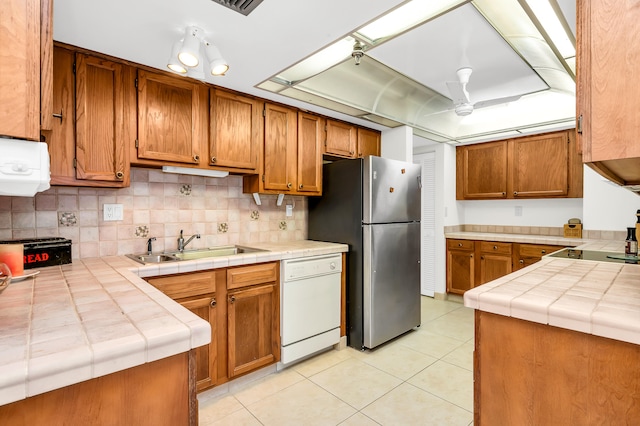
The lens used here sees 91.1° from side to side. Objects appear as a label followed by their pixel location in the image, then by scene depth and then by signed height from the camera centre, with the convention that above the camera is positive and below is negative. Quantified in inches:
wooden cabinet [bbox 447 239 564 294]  135.7 -23.0
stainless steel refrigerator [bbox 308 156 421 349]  105.2 -8.9
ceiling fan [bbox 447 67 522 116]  92.3 +35.6
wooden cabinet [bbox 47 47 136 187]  68.7 +20.9
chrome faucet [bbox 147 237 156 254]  87.4 -9.7
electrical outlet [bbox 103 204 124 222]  82.8 -0.2
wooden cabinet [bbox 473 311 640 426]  36.0 -21.1
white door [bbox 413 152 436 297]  169.5 -8.0
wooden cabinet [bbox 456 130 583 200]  134.8 +19.7
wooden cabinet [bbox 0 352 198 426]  27.1 -17.9
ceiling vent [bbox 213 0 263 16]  55.2 +36.9
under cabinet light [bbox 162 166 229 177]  85.3 +11.4
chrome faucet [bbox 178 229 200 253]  93.0 -9.5
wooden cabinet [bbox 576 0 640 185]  31.9 +13.6
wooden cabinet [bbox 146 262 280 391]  75.8 -27.2
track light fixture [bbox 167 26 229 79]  62.2 +31.7
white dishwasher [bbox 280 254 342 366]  92.2 -29.6
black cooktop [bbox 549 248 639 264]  73.4 -11.8
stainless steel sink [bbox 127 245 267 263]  85.9 -12.6
